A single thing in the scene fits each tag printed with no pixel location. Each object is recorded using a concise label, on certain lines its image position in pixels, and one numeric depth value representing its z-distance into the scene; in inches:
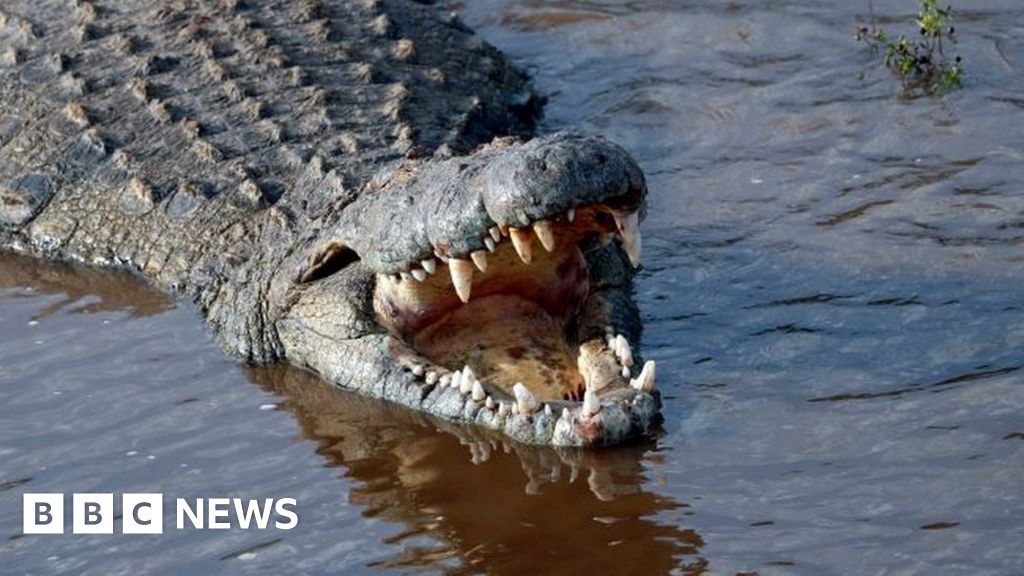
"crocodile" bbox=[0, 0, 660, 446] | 465.4
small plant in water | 669.9
